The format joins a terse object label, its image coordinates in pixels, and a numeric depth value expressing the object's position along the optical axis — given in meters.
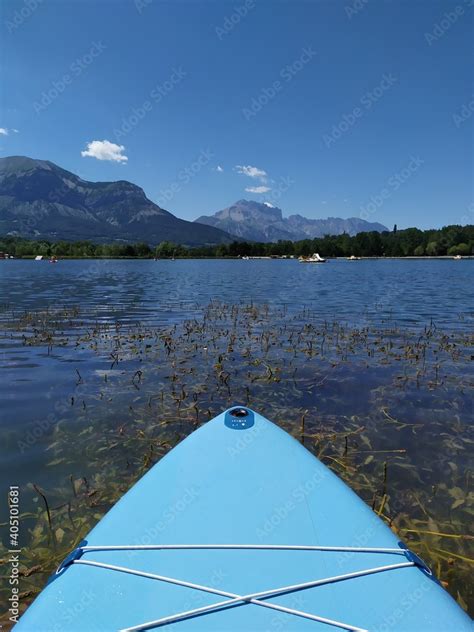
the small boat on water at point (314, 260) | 133.79
